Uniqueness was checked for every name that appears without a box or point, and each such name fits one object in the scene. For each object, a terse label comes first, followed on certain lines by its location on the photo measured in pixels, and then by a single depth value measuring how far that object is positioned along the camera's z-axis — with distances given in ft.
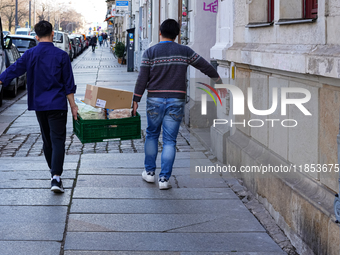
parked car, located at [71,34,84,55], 183.07
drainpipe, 10.94
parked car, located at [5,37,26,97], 52.85
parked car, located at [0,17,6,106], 47.88
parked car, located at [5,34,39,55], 72.47
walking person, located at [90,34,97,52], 190.39
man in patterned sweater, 19.21
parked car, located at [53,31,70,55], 122.31
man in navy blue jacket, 18.71
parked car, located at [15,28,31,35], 173.37
